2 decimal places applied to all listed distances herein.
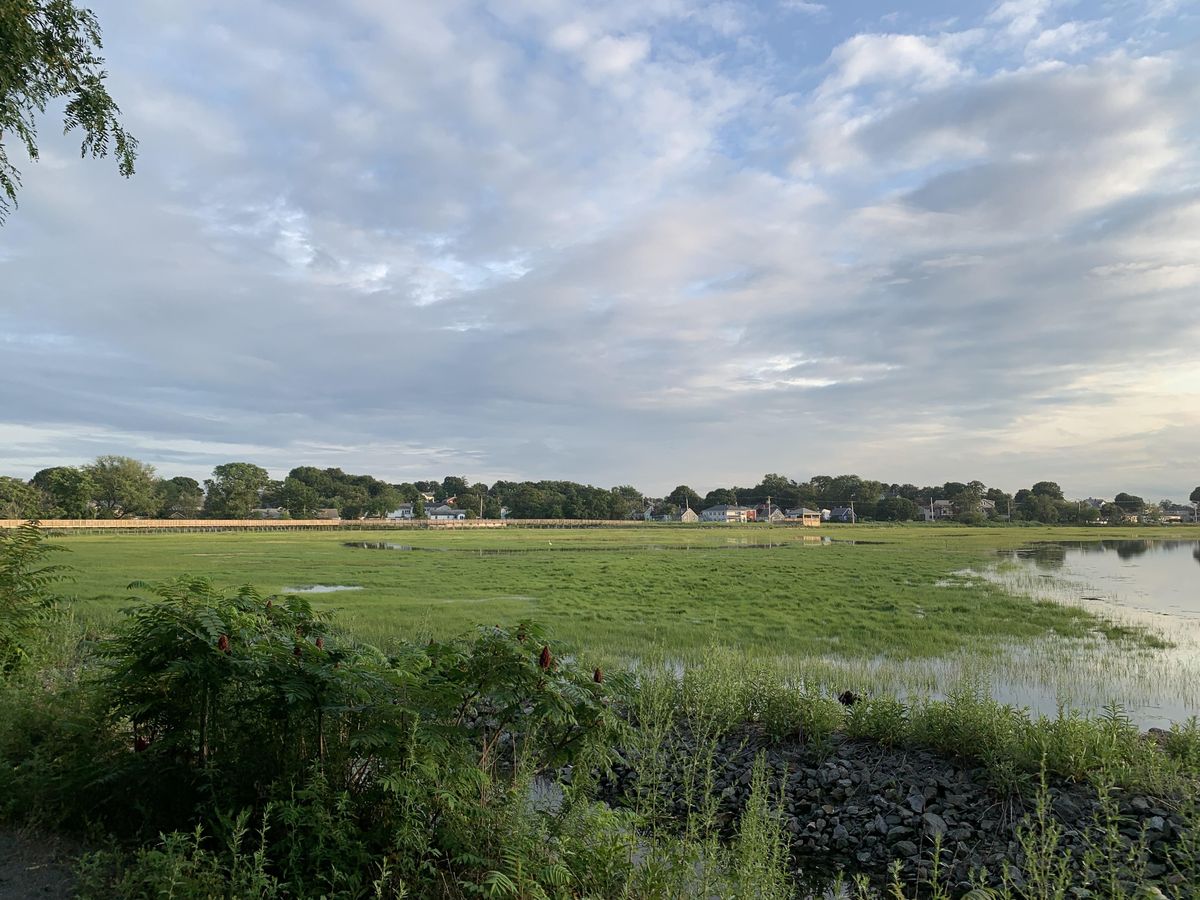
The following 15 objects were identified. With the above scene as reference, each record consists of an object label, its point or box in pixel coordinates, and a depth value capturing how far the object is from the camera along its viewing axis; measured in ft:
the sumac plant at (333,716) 14.90
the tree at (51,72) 23.67
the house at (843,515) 612.12
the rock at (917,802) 26.17
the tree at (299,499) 537.24
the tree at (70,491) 382.83
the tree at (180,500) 495.82
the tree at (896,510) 571.28
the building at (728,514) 629.10
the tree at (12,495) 224.94
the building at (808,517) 567.75
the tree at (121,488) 419.13
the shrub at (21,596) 25.11
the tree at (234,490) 465.06
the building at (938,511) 609.42
